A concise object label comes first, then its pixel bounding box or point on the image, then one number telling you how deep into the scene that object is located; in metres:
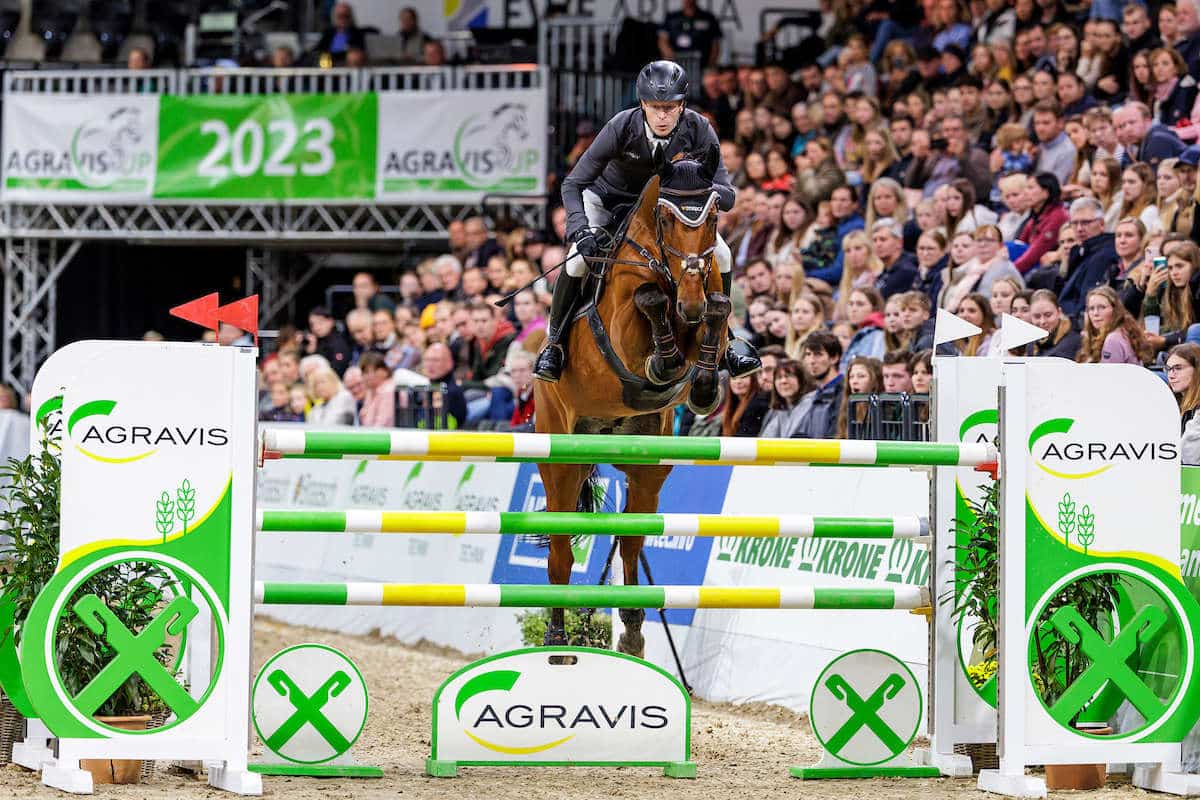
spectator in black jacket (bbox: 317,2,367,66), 37.75
